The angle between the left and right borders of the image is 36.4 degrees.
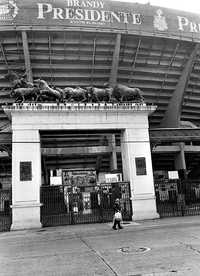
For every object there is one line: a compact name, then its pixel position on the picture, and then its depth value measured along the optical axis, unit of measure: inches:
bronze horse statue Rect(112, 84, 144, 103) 953.5
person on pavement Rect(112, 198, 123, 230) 693.3
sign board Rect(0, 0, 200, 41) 1243.2
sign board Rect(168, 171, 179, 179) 899.1
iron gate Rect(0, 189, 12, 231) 852.2
